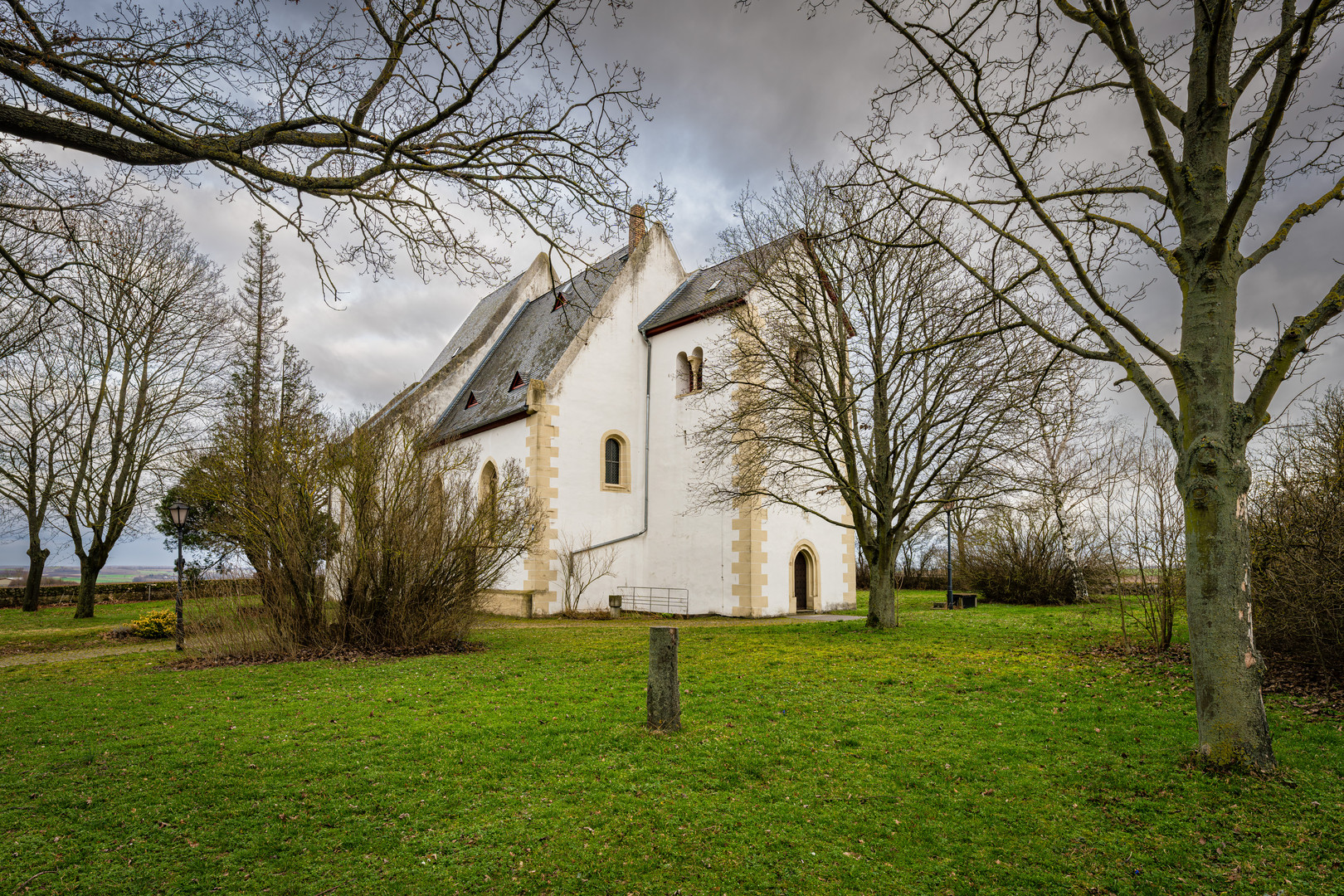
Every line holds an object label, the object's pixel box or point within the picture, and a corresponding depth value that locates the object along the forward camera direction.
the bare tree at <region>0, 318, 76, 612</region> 19.78
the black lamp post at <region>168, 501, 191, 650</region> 12.63
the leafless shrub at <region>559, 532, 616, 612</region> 21.20
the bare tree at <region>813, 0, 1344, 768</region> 5.46
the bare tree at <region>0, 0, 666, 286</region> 4.96
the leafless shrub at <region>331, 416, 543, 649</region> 11.88
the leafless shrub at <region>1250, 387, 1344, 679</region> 7.53
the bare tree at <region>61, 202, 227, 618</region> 19.73
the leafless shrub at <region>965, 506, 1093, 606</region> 22.02
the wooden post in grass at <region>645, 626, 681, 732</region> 6.96
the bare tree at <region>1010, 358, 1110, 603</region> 12.21
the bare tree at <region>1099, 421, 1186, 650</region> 9.68
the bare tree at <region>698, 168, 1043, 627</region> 13.45
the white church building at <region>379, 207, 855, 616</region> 20.58
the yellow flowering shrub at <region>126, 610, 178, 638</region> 15.41
